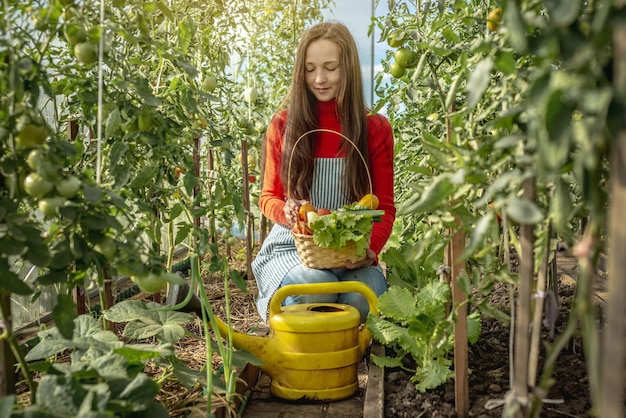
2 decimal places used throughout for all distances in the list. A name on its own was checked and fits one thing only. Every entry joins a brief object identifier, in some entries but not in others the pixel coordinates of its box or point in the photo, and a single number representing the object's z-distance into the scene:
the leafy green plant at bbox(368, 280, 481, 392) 1.49
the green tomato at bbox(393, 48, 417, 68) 1.48
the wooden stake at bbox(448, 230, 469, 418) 1.27
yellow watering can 1.63
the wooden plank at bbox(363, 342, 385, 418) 1.37
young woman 2.24
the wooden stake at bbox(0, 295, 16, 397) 1.07
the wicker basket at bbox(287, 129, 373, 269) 1.85
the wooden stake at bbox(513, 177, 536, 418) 0.85
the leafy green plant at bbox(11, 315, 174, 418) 0.95
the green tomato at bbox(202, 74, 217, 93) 1.91
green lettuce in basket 1.76
